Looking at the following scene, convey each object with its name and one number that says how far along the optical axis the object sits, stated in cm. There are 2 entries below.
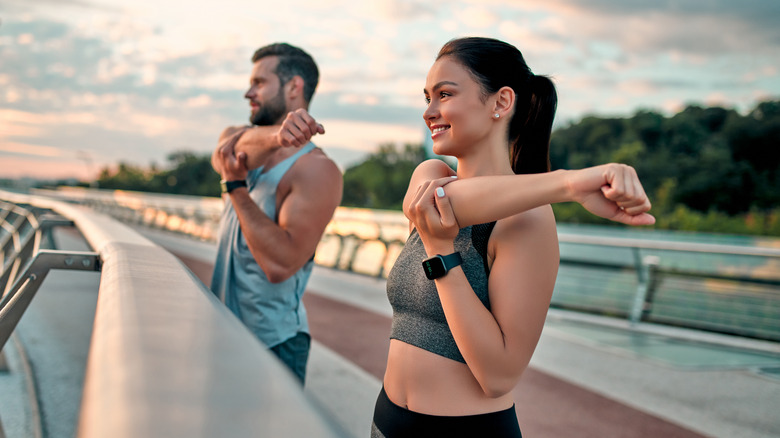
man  237
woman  132
